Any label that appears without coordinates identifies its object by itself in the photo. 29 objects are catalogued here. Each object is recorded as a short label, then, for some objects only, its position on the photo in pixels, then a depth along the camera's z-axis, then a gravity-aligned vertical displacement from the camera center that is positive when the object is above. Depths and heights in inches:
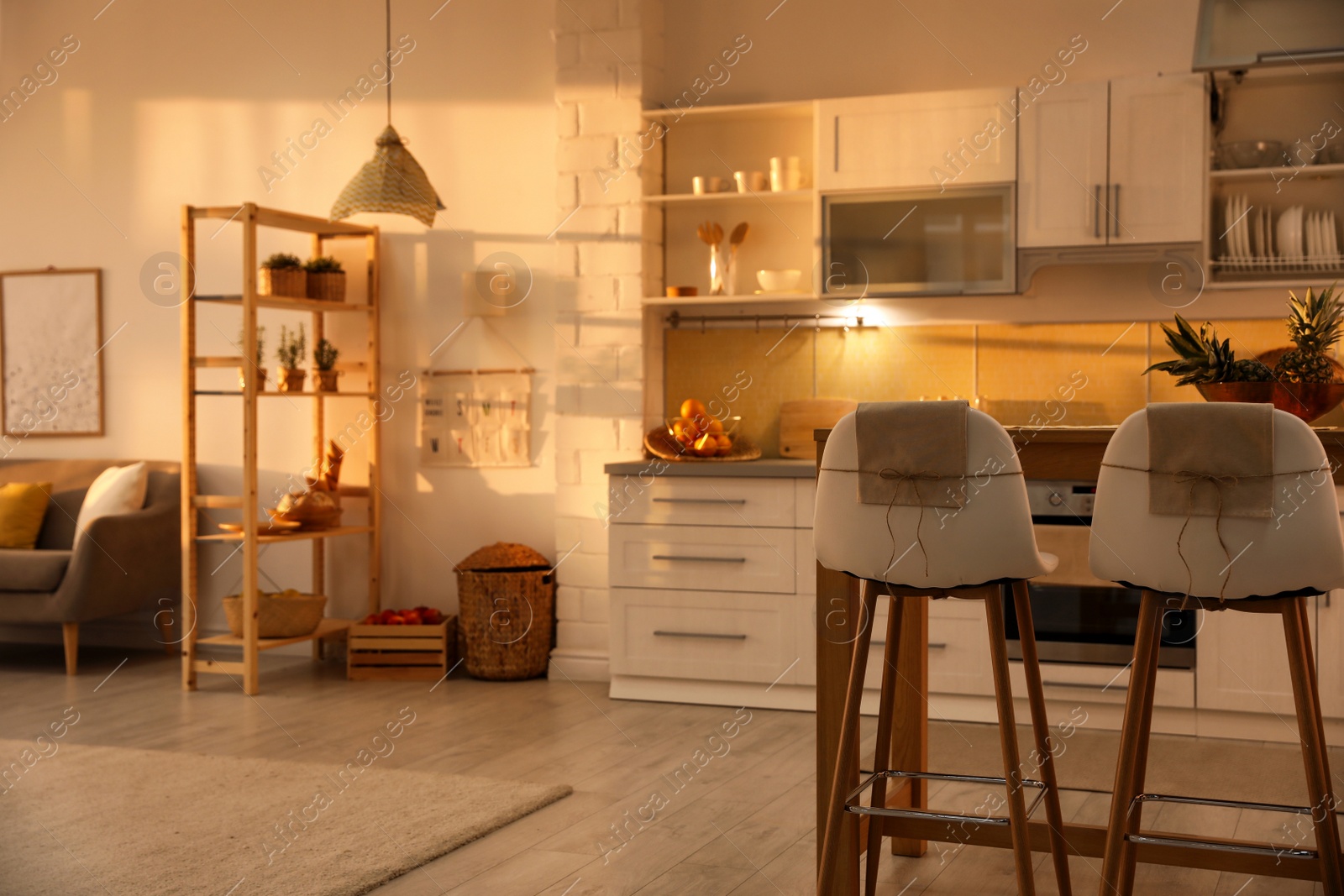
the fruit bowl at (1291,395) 98.7 +1.8
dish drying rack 162.6 +23.5
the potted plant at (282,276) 190.5 +21.8
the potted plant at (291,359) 197.3 +9.8
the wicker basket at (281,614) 190.4 -30.2
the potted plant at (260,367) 189.0 +7.7
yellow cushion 211.6 -16.4
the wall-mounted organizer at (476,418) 203.6 -0.1
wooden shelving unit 183.3 -4.5
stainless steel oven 152.9 -23.7
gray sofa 196.7 -24.1
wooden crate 192.5 -36.8
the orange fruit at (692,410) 185.0 +1.1
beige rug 104.7 -38.9
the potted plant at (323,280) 197.9 +22.1
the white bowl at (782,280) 182.7 +20.3
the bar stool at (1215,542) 78.7 -8.1
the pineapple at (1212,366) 99.3 +4.1
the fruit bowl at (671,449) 181.2 -4.7
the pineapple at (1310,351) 99.9 +5.4
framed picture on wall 227.6 +12.1
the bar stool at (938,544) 83.4 -8.7
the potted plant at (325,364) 199.8 +8.6
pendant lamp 178.5 +33.3
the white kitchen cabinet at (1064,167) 165.8 +33.7
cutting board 185.6 -0.5
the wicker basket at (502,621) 189.6 -31.2
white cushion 207.8 -12.8
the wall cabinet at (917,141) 170.1 +38.6
